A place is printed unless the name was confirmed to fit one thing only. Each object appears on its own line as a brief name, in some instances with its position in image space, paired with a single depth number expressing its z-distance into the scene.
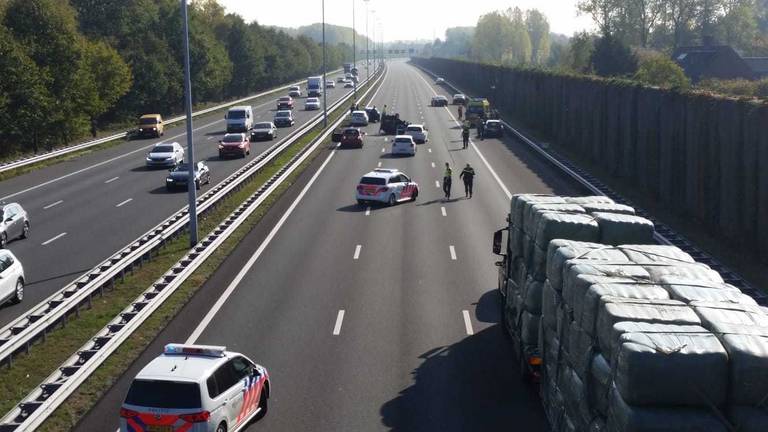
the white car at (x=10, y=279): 23.20
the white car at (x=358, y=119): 83.88
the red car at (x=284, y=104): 104.79
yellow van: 74.12
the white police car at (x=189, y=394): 13.91
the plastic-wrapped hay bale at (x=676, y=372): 8.91
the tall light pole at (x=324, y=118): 77.69
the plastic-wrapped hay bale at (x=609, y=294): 10.89
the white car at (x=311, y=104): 105.44
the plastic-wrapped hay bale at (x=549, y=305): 13.88
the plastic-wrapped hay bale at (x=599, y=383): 10.24
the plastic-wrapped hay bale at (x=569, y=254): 13.37
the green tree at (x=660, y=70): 78.56
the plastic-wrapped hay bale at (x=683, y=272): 11.98
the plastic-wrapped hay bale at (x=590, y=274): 11.73
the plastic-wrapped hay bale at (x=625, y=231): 16.45
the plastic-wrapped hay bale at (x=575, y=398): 11.21
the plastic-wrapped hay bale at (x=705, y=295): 10.77
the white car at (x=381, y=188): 40.75
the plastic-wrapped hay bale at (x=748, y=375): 8.77
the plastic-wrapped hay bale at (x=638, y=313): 9.88
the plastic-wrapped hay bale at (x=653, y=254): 13.07
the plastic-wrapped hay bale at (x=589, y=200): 19.36
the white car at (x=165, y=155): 54.50
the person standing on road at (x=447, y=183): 42.29
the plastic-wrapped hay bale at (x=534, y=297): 16.23
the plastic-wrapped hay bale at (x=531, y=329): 16.25
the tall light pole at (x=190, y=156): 30.56
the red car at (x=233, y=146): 58.59
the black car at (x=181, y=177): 45.03
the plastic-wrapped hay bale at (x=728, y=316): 9.55
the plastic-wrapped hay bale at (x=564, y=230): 16.28
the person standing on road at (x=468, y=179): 42.78
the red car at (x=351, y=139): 64.77
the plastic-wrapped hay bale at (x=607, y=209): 18.27
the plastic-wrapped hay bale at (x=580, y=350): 11.13
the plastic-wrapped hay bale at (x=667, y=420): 8.85
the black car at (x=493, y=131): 72.50
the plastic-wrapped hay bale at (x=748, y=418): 8.70
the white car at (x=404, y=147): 60.50
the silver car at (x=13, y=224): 31.43
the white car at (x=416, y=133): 68.44
